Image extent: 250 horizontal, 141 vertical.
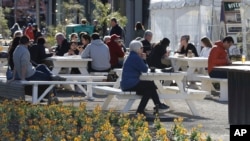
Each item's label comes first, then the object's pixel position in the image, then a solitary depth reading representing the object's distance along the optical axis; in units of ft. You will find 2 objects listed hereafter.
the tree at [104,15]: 142.41
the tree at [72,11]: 166.82
